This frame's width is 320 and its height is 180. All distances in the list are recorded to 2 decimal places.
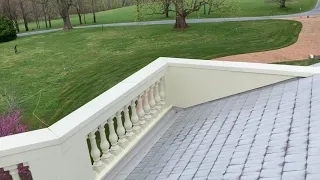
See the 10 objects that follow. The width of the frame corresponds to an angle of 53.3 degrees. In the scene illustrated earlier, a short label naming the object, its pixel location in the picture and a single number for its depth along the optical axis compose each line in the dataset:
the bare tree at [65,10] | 37.72
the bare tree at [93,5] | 45.34
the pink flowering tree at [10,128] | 6.50
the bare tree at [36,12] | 48.85
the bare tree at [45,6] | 41.98
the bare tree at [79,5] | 41.19
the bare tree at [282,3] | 39.68
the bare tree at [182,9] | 26.79
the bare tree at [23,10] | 46.66
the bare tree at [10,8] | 46.12
